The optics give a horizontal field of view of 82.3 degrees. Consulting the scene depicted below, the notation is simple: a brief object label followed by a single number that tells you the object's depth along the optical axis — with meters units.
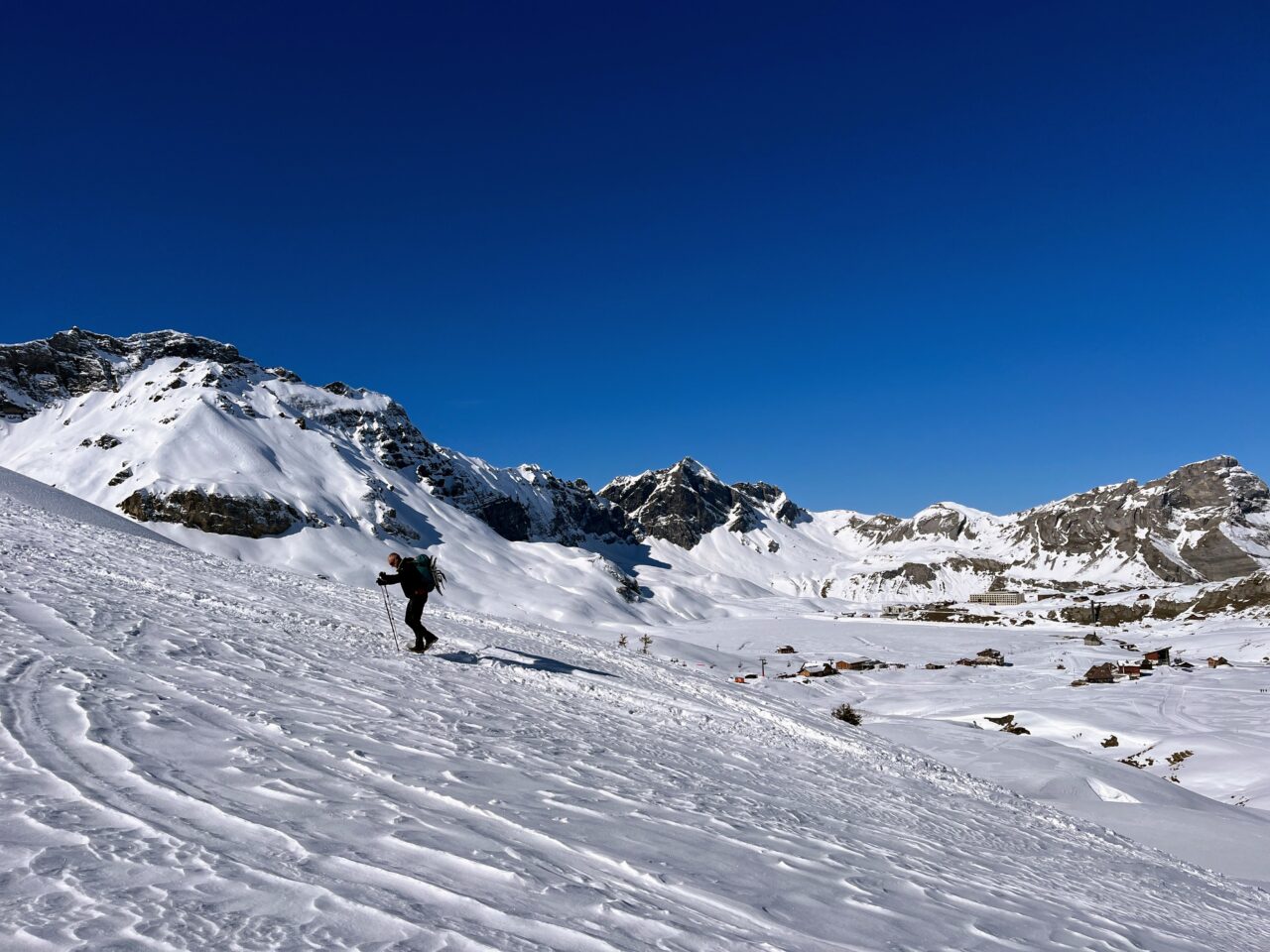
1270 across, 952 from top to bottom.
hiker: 13.48
